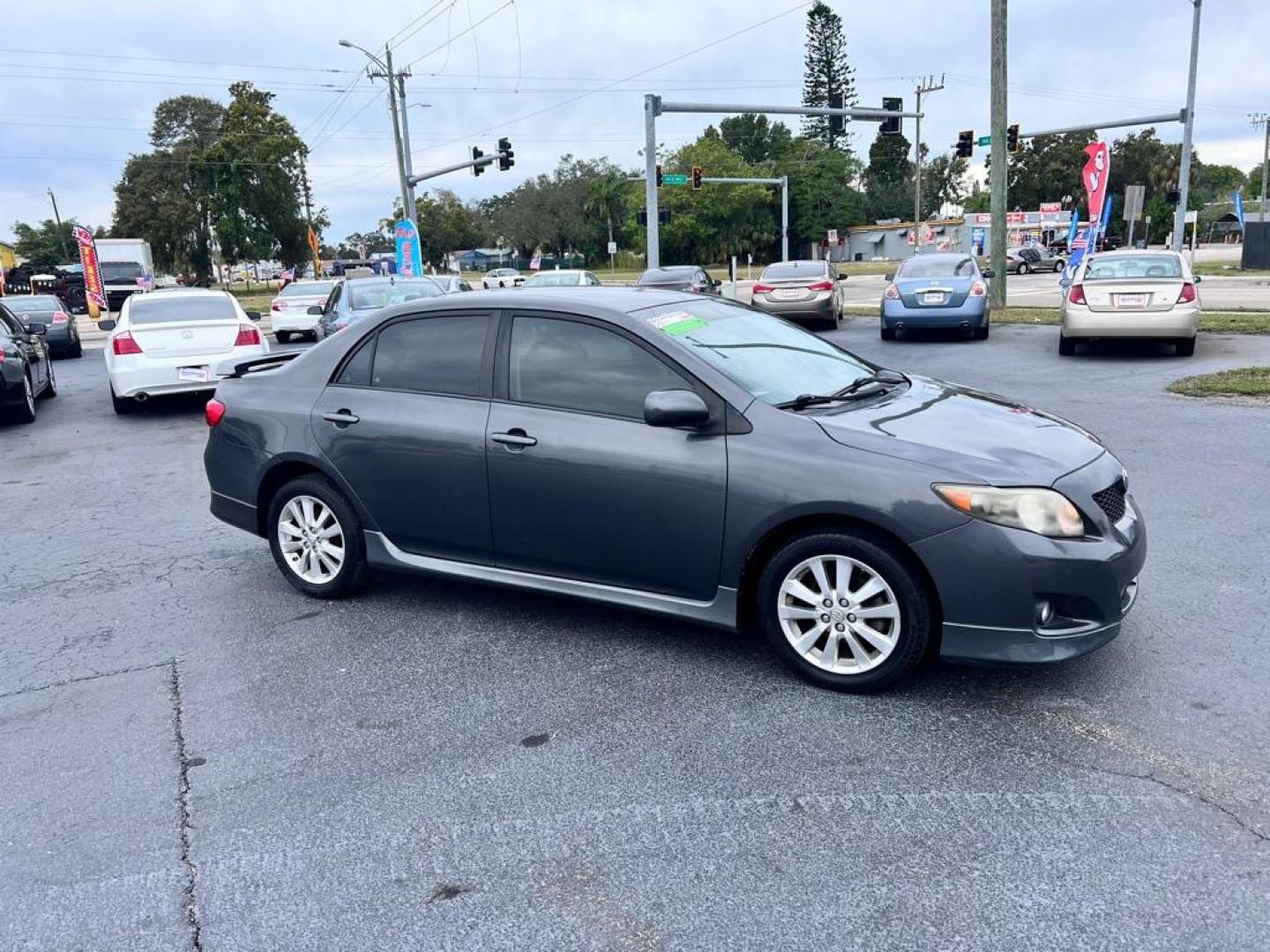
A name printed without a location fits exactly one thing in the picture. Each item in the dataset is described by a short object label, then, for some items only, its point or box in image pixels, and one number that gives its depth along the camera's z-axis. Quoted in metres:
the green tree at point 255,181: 56.81
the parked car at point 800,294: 19.80
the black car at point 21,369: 11.29
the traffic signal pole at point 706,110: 24.56
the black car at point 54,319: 20.14
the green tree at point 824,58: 89.56
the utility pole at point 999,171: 21.09
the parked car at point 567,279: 23.63
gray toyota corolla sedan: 3.70
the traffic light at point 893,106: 26.52
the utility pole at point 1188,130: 29.64
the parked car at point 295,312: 22.14
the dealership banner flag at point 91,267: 30.38
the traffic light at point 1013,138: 29.93
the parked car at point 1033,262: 50.03
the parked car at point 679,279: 22.02
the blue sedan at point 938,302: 16.69
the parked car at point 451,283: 19.08
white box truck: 41.41
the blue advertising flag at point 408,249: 32.92
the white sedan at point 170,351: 11.34
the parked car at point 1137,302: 13.29
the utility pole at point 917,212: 63.88
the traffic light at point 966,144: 29.55
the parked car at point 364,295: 14.18
